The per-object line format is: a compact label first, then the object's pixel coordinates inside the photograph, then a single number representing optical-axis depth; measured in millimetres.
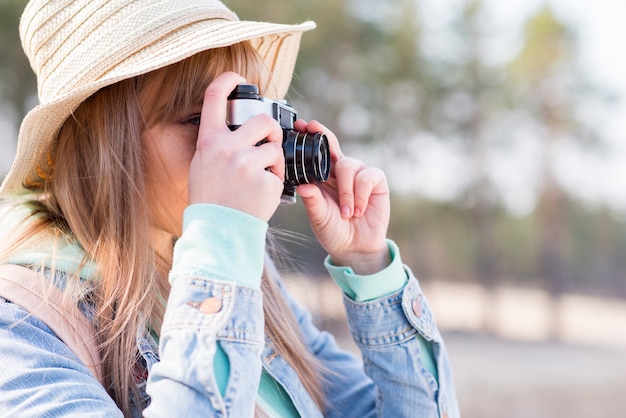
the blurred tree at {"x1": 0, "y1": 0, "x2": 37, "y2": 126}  7746
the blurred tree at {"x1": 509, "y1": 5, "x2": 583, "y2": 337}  11062
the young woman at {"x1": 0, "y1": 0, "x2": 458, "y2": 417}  792
